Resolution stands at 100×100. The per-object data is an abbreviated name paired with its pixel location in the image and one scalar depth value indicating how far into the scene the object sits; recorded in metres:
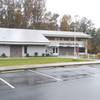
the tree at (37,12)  36.49
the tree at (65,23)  39.05
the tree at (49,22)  36.58
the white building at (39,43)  22.20
